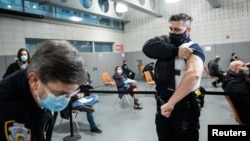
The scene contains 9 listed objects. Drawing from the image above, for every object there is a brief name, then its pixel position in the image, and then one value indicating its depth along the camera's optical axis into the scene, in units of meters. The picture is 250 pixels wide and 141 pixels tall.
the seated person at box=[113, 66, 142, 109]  6.17
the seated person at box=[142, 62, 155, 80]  9.44
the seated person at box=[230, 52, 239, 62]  9.55
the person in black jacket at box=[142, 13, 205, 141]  1.54
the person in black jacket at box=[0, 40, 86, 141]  0.82
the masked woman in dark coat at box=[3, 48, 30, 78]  3.67
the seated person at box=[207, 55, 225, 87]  8.14
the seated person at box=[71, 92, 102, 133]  4.09
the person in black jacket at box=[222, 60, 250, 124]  2.60
